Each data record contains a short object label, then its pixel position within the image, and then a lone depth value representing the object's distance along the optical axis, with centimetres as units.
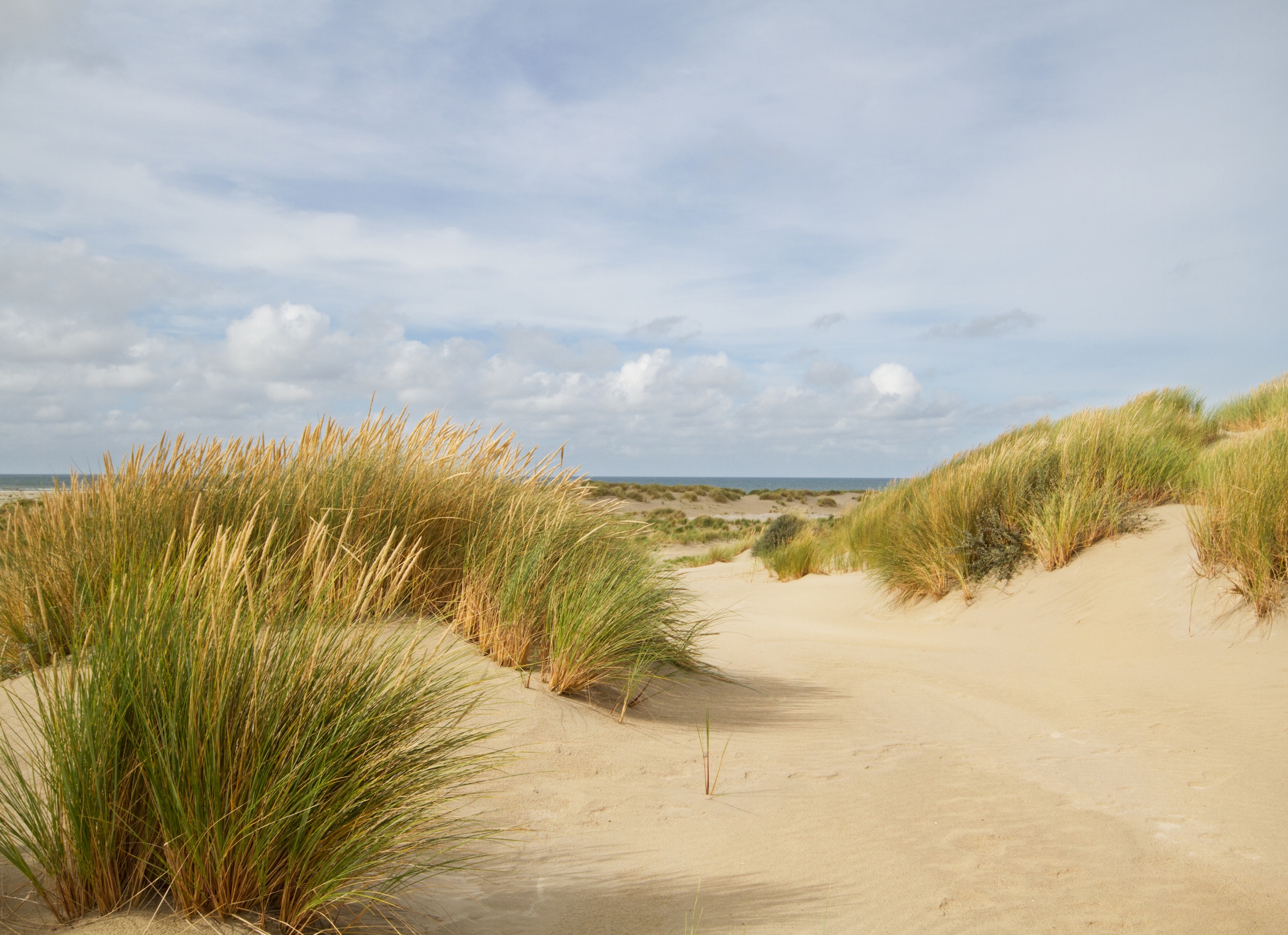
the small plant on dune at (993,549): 969
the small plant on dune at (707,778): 377
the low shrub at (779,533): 1769
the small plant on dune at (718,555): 2012
